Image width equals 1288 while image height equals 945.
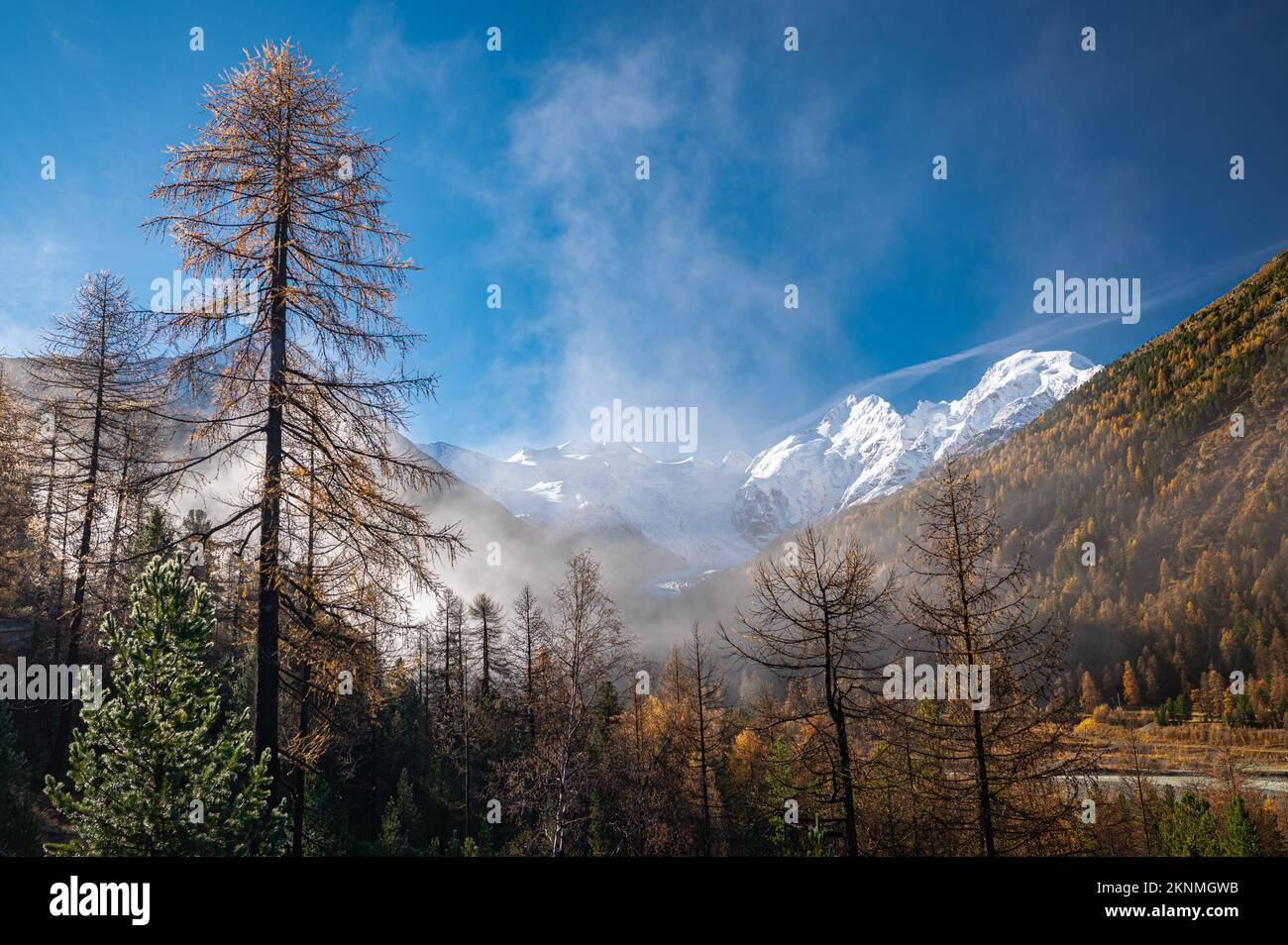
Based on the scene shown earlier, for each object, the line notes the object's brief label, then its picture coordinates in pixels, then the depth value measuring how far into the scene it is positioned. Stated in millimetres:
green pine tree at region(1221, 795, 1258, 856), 29078
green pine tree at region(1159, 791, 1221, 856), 30359
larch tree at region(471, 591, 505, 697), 36312
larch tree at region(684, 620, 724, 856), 23625
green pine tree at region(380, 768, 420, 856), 26047
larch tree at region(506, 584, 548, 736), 30719
